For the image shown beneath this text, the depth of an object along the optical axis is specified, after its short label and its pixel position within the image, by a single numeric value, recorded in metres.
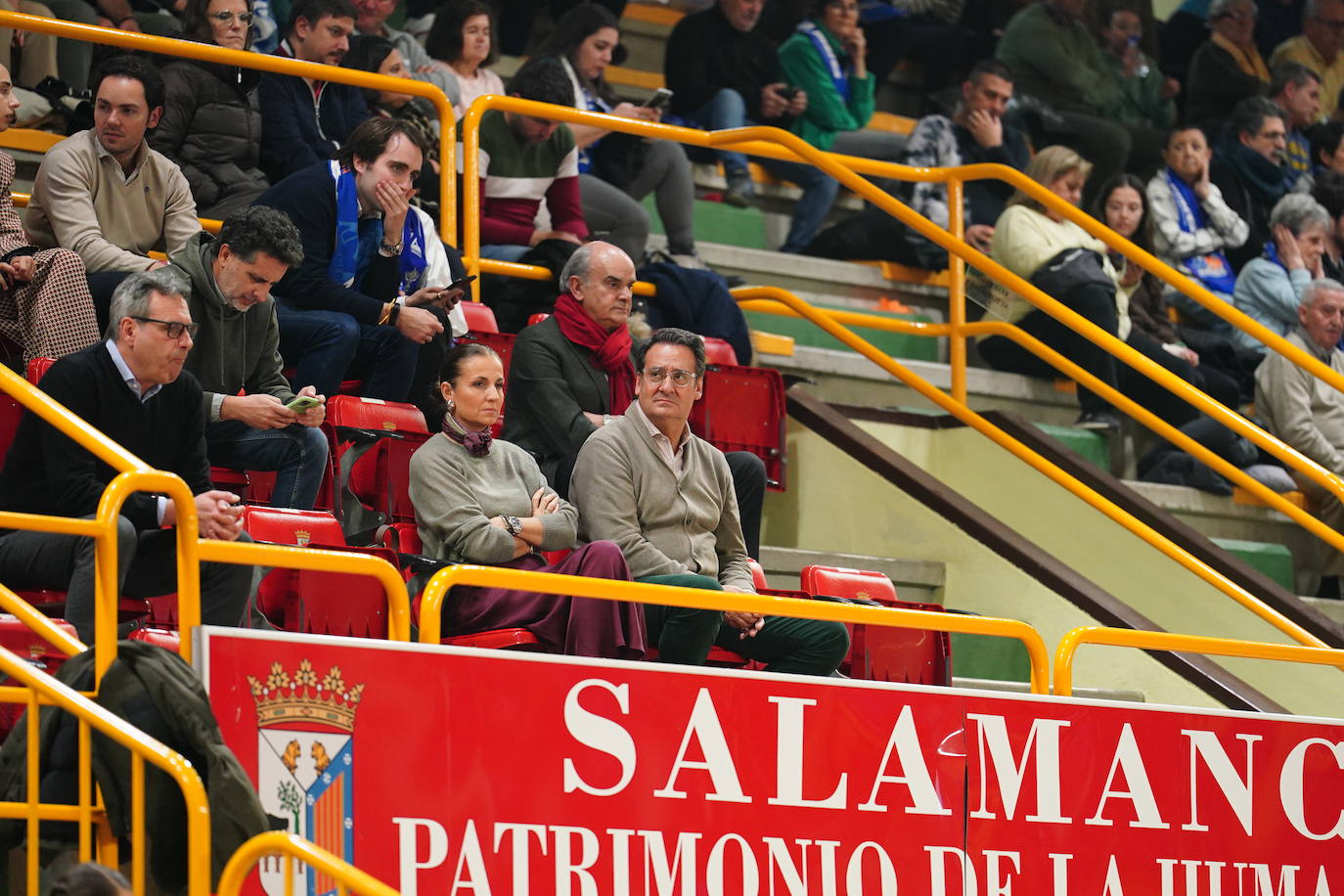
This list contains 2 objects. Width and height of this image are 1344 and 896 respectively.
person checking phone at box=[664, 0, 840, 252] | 21.64
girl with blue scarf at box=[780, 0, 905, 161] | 22.58
